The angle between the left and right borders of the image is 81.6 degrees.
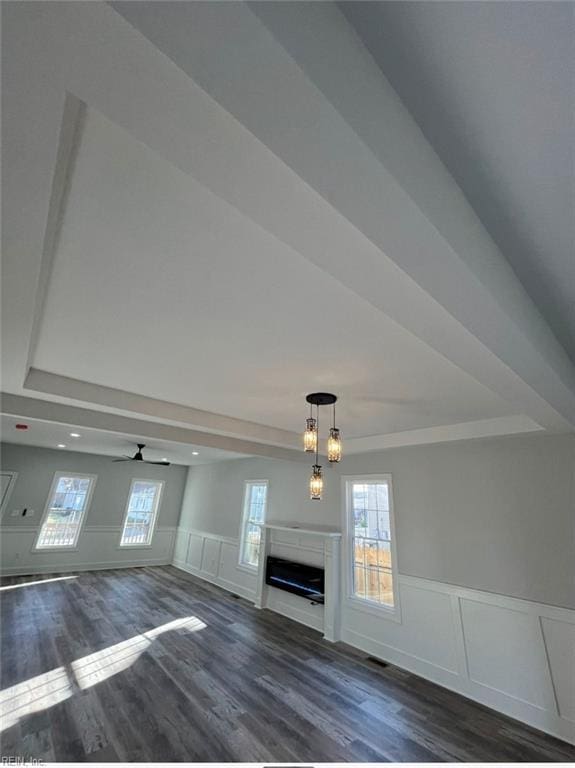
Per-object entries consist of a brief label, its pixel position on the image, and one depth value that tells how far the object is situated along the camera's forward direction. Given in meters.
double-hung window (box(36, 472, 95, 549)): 7.18
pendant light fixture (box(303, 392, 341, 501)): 2.51
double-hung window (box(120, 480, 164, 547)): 8.16
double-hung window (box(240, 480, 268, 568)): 6.34
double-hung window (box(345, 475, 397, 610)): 4.28
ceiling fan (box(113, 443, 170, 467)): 5.98
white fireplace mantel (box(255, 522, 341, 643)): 4.50
